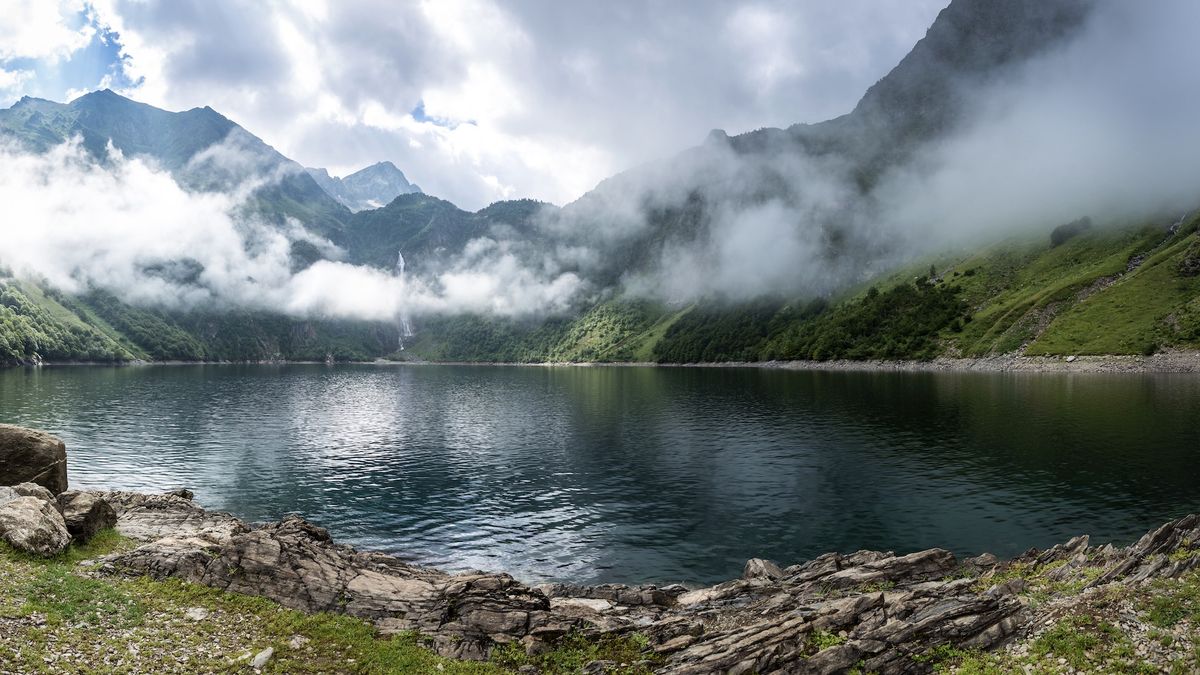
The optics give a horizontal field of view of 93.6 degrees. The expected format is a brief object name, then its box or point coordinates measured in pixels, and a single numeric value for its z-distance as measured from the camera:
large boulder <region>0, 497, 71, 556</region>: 24.93
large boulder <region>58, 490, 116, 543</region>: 29.34
